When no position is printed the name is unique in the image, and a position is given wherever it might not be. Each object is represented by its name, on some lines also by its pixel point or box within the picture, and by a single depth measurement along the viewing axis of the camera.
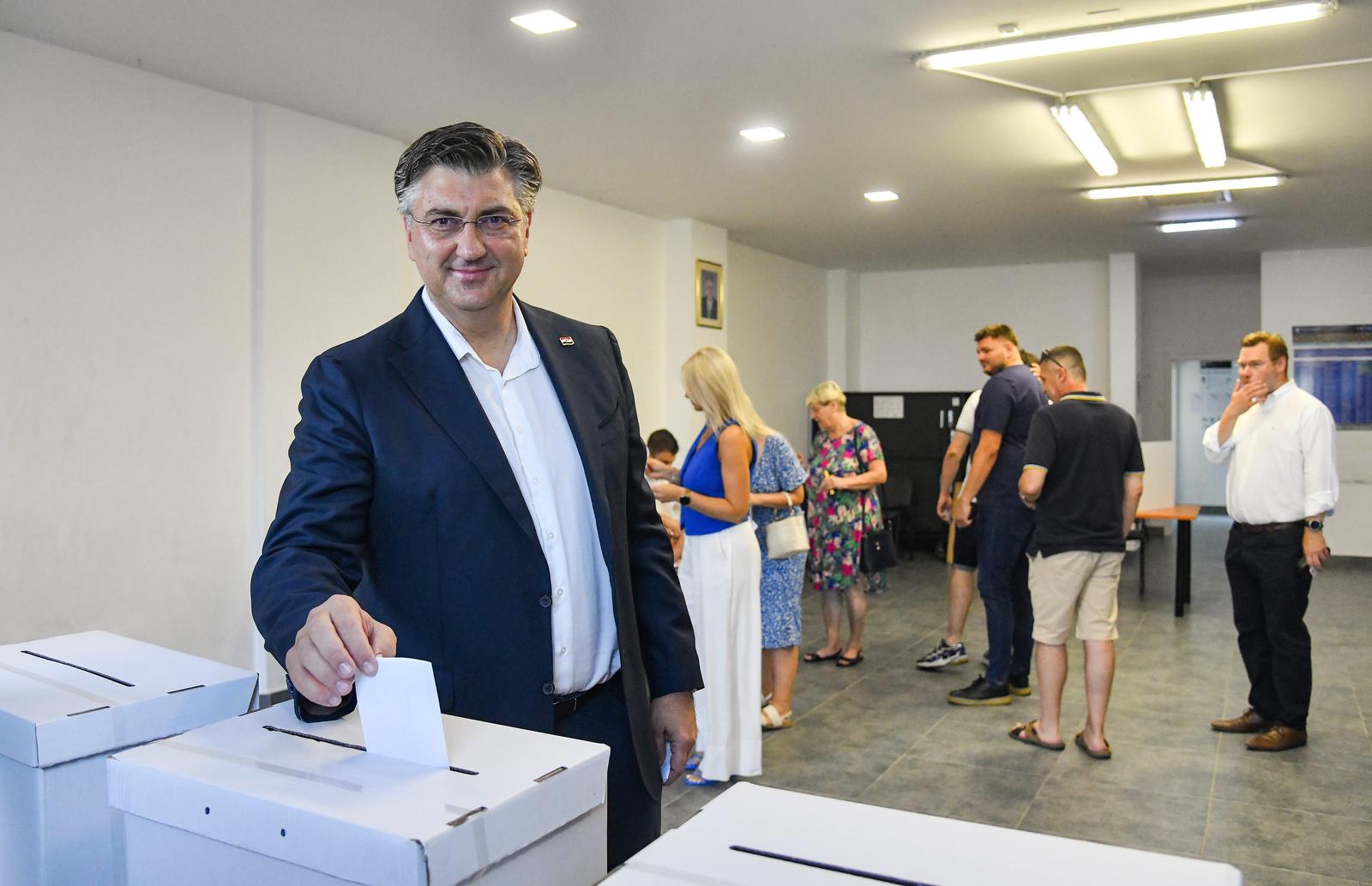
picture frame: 9.35
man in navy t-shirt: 5.31
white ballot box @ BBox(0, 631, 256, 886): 1.20
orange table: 7.67
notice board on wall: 10.95
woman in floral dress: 5.95
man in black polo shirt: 4.37
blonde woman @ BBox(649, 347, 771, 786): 4.10
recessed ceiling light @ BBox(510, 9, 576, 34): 4.23
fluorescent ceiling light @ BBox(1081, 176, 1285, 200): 7.48
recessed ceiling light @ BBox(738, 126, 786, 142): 6.11
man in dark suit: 1.40
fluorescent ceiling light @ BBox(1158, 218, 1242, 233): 9.41
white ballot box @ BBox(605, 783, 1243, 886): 0.83
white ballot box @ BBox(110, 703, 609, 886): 0.86
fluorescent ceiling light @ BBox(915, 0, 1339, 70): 4.12
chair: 10.90
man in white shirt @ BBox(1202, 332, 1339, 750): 4.39
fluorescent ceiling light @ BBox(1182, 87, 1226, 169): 5.25
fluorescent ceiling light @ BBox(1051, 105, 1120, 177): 5.58
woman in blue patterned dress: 4.64
